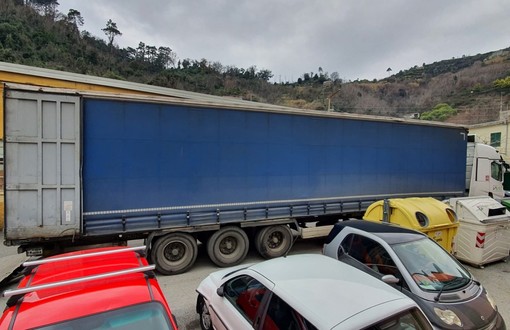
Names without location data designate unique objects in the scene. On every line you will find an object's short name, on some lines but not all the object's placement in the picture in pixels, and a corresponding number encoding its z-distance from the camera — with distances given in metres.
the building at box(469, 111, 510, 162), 21.08
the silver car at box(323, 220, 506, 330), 3.47
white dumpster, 6.59
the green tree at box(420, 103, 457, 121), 50.84
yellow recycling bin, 5.94
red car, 2.05
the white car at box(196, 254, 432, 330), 2.39
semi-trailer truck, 5.27
